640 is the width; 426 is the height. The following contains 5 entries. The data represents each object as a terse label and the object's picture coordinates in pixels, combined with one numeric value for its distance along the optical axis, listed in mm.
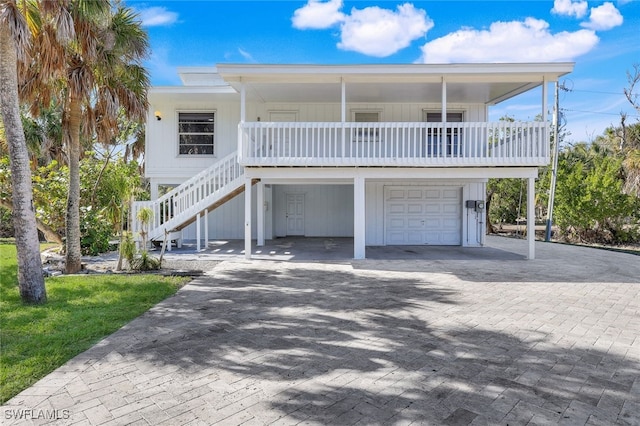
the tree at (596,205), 16016
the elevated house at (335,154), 10133
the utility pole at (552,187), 17766
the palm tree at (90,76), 6863
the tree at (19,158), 5414
